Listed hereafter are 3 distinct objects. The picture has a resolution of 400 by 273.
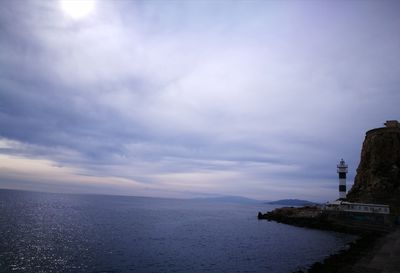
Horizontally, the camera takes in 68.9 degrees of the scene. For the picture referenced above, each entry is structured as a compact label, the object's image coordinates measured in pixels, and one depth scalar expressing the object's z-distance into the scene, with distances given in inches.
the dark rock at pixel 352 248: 1045.8
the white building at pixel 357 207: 2219.5
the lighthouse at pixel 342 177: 3189.0
